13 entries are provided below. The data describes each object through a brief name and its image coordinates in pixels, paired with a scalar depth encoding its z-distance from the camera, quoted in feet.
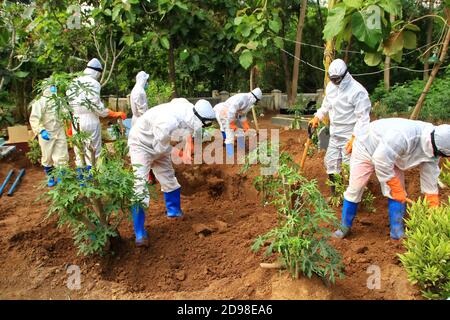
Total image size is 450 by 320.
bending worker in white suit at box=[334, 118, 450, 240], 11.78
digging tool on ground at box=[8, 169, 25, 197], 19.37
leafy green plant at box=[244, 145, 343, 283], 9.23
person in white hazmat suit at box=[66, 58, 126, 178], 17.94
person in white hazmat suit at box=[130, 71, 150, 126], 21.74
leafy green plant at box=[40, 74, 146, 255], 11.04
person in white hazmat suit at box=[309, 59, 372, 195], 15.29
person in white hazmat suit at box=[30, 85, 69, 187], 19.04
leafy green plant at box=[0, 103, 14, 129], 27.91
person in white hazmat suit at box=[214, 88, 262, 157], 22.70
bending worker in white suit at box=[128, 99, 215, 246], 13.41
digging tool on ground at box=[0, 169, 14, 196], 19.56
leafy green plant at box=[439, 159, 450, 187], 12.46
